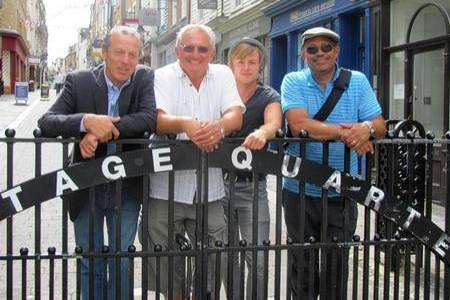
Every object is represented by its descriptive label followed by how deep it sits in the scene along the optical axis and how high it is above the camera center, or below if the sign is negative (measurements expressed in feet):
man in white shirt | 11.55 +0.59
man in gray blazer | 11.16 +0.56
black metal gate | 10.34 -1.55
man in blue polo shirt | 12.25 +0.51
